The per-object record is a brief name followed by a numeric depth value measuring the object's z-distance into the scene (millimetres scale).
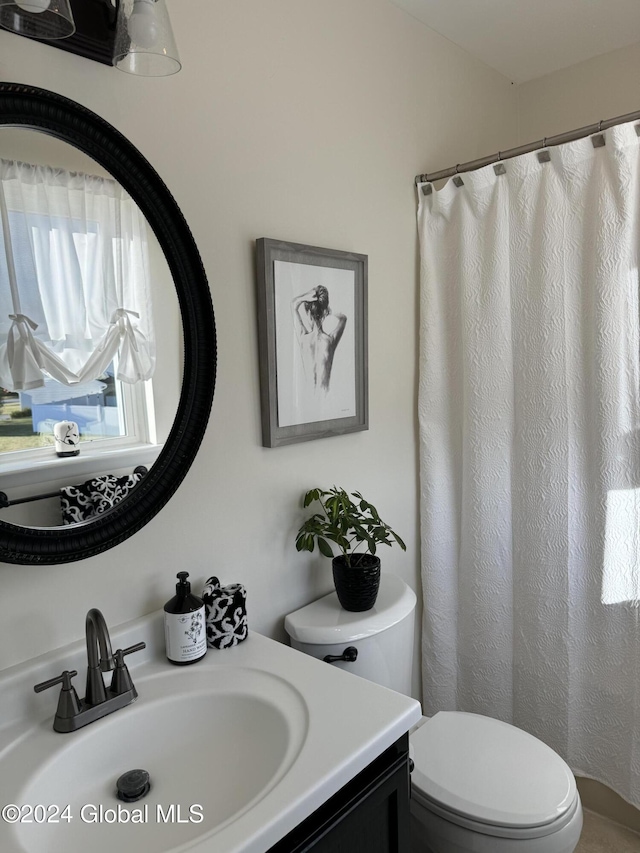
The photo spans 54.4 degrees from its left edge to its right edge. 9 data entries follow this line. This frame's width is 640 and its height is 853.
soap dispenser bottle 1233
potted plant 1526
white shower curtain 1640
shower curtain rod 1564
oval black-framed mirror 1046
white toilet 1292
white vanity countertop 852
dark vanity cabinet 936
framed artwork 1476
